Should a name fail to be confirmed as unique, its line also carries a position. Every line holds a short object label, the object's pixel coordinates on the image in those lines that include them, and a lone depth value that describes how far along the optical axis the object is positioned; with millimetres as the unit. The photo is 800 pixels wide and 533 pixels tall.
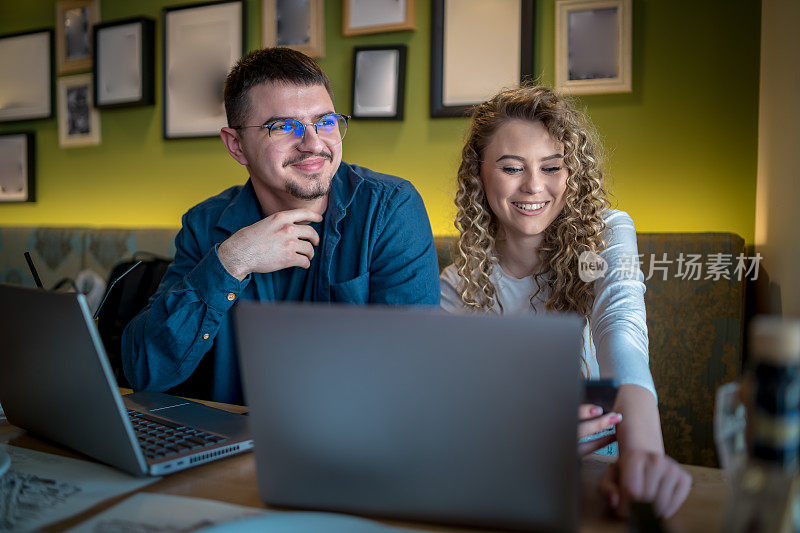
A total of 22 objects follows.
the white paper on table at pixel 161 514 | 634
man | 1364
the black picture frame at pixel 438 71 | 2283
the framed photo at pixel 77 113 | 3002
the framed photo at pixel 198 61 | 2637
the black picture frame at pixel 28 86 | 3074
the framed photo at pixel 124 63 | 2805
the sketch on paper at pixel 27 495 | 664
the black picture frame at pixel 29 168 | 3162
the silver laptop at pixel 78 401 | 728
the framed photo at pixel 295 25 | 2479
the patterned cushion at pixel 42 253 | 2780
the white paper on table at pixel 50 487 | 667
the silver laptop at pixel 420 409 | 542
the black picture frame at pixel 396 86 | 2350
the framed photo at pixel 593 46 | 2053
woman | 1536
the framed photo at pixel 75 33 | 2955
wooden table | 637
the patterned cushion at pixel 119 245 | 2555
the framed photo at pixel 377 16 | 2312
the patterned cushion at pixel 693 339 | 1771
